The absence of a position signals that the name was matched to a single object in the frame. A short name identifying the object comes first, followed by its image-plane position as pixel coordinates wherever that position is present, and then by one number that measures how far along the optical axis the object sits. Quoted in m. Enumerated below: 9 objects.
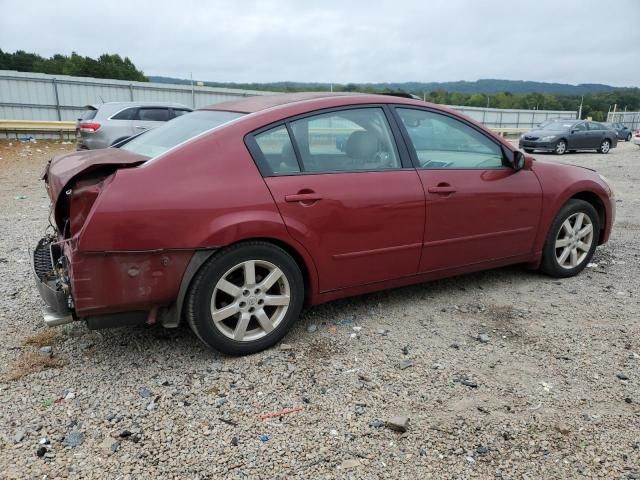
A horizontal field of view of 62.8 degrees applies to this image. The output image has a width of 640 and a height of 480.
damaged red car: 2.88
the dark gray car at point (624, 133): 34.28
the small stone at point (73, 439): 2.47
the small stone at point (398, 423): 2.58
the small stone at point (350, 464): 2.33
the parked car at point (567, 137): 20.55
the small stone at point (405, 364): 3.18
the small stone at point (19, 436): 2.49
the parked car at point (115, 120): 12.80
